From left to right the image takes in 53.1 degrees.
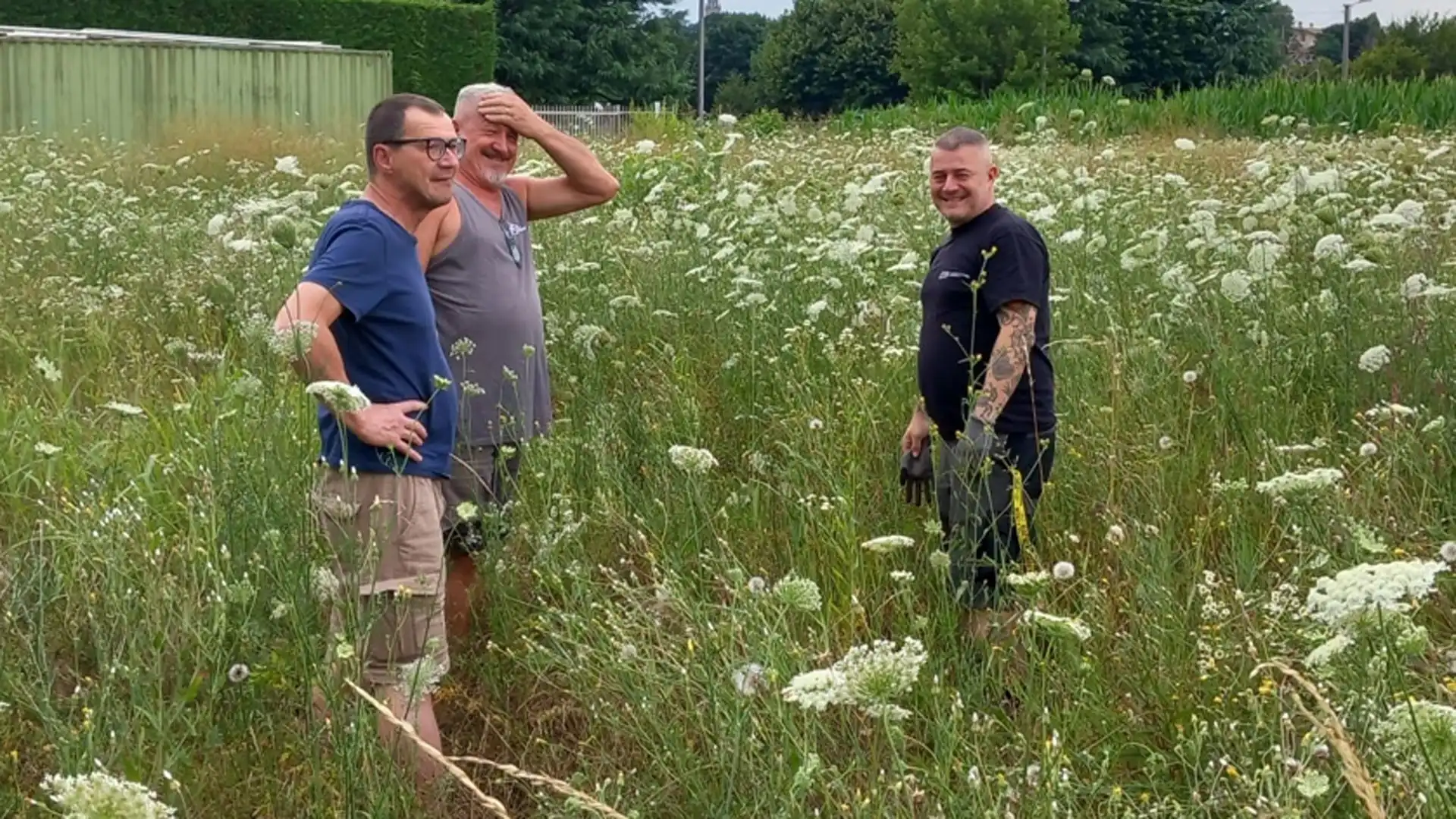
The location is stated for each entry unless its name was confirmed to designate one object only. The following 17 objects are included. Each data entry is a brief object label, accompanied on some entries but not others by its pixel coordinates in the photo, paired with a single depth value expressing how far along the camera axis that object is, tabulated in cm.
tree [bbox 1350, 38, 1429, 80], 5706
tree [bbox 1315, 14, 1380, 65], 9650
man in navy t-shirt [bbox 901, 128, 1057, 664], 350
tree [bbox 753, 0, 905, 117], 6341
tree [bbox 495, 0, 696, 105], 4328
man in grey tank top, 373
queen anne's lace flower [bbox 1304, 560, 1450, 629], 164
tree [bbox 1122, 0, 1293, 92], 5900
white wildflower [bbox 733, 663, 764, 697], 232
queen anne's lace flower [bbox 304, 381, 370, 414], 259
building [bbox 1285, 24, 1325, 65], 10526
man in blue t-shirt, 302
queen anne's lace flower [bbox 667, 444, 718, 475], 291
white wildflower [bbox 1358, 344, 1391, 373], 372
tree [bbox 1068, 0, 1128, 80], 5628
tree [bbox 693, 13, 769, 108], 10612
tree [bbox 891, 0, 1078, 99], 4919
